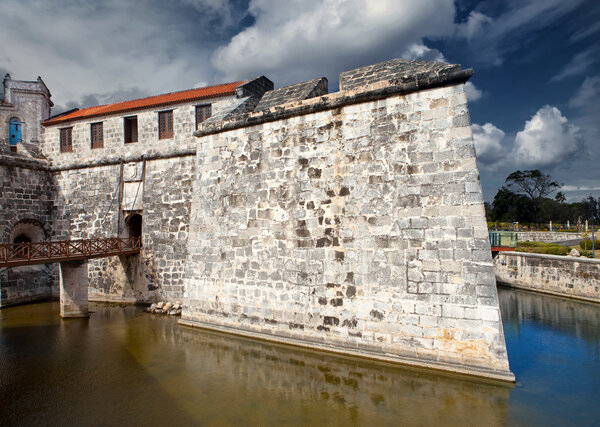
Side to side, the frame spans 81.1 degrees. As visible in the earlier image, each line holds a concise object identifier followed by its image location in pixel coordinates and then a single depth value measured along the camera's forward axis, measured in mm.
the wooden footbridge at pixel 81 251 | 10891
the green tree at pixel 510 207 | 41562
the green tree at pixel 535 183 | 44188
